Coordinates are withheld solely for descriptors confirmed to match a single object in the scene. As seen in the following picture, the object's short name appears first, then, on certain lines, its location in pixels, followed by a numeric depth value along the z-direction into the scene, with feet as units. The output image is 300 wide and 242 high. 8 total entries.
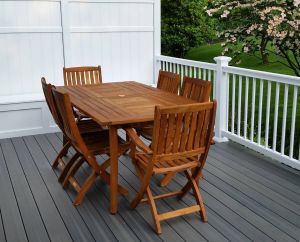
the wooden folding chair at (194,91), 9.71
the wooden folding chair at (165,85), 10.77
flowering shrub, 14.75
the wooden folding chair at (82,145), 8.32
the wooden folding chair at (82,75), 13.63
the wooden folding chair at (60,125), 9.31
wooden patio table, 8.21
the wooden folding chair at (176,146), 7.21
